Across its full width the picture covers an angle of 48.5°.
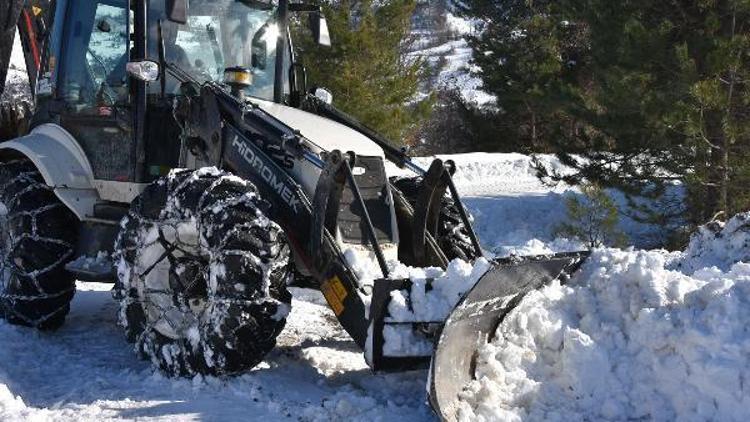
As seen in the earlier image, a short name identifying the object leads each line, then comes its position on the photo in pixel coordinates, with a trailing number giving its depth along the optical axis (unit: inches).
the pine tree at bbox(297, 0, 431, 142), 684.1
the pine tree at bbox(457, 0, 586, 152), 911.7
